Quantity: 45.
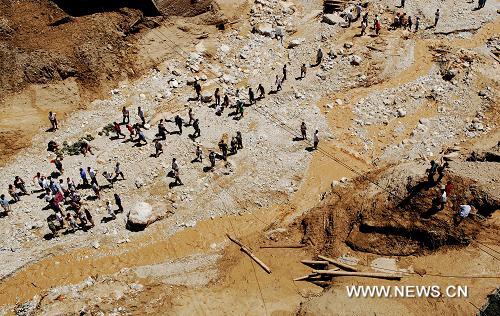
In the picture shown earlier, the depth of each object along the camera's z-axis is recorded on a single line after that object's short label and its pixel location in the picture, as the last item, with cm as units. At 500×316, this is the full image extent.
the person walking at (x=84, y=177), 2400
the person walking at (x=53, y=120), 2741
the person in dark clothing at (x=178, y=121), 2653
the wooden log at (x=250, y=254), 2086
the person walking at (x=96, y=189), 2365
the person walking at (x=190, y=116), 2723
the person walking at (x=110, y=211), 2294
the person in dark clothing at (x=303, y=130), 2617
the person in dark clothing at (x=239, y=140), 2591
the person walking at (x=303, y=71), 3022
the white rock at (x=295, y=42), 3278
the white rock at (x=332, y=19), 3349
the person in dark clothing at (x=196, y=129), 2654
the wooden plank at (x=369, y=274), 1888
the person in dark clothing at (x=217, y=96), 2827
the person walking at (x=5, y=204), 2308
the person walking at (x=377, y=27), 3241
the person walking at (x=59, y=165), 2482
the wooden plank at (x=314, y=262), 2041
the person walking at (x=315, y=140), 2568
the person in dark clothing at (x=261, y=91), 2875
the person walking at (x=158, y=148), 2538
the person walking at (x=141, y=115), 2722
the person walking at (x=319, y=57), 3094
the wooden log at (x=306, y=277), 2027
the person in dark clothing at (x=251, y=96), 2848
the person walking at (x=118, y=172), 2430
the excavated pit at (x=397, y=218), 1958
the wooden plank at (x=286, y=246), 2162
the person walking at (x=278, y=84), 2948
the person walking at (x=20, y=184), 2391
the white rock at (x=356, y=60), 3050
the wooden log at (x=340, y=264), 1977
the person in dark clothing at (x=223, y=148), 2525
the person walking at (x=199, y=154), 2531
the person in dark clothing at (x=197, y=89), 2906
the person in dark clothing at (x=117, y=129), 2688
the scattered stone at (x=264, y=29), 3359
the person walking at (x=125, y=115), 2744
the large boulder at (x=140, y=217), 2262
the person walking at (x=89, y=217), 2227
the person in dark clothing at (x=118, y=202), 2275
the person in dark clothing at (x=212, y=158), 2475
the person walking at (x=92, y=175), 2373
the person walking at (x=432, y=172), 2044
